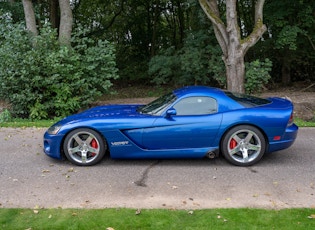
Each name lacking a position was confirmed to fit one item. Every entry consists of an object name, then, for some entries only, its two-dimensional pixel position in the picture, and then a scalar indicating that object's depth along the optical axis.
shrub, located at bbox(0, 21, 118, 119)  10.34
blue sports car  5.63
